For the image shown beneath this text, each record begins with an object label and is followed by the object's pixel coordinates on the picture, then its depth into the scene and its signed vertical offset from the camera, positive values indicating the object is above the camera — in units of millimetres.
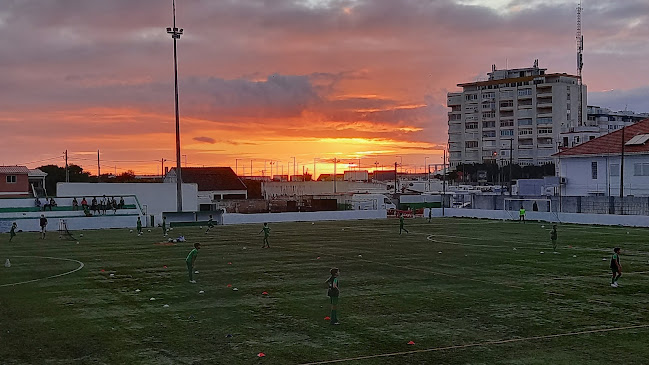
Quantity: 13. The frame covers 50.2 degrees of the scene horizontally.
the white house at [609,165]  69875 +2553
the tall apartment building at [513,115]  136250 +15210
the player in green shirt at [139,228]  56125 -2830
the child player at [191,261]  27061 -2671
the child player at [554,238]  39094 -2752
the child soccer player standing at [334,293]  18922 -2800
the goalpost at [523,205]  70750 -1648
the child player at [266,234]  42819 -2622
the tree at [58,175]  126938 +3606
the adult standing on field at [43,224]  52506 -2259
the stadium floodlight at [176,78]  65500 +10955
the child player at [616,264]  25177 -2757
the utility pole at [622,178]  66812 +1016
